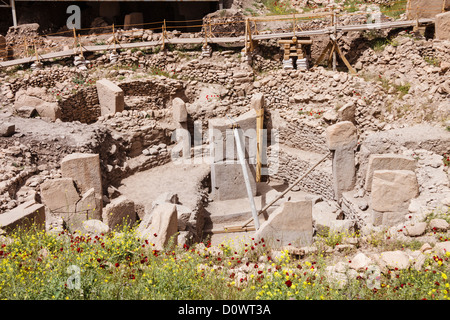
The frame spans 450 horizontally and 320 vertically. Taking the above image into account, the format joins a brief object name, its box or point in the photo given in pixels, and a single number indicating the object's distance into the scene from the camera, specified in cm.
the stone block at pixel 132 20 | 1825
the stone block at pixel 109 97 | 1276
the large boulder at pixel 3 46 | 1605
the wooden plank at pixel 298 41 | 1458
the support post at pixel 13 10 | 1753
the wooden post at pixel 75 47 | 1509
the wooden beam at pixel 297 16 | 1661
